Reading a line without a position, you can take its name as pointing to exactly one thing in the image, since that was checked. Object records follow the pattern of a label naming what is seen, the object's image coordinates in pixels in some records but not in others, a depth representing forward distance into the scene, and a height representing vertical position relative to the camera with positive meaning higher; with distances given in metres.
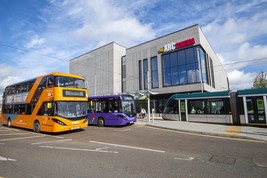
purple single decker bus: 14.35 -0.41
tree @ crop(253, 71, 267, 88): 36.50 +5.01
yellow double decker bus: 10.51 +0.30
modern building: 28.33 +7.88
